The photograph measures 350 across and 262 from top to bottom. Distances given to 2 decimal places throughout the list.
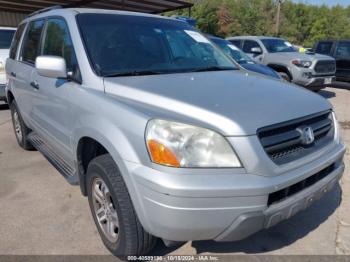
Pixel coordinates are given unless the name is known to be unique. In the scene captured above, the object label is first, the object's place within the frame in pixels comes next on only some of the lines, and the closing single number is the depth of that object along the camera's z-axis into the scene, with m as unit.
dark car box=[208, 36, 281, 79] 7.13
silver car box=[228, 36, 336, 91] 9.67
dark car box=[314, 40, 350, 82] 11.98
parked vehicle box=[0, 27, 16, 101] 7.80
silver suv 2.14
